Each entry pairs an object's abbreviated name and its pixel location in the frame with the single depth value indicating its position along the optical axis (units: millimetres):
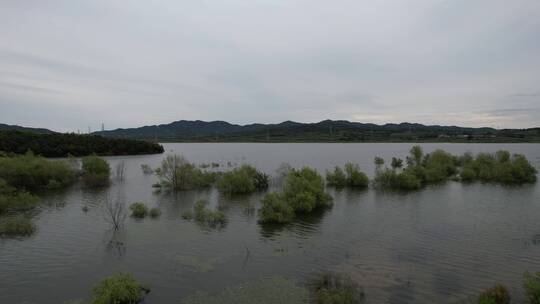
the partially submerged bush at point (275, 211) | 22594
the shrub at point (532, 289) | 11156
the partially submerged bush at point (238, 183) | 34656
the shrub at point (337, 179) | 38688
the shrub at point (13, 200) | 25609
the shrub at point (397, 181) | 36719
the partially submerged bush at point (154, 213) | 25325
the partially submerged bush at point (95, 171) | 39594
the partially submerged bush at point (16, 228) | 20188
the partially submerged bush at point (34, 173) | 35031
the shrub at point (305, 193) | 25266
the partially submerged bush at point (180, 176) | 37281
